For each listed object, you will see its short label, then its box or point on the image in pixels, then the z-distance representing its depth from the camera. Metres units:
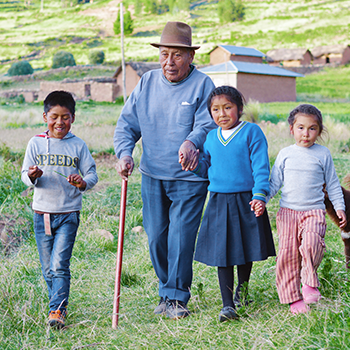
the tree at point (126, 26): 88.62
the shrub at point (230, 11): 104.75
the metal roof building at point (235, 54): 44.59
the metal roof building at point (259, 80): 32.56
